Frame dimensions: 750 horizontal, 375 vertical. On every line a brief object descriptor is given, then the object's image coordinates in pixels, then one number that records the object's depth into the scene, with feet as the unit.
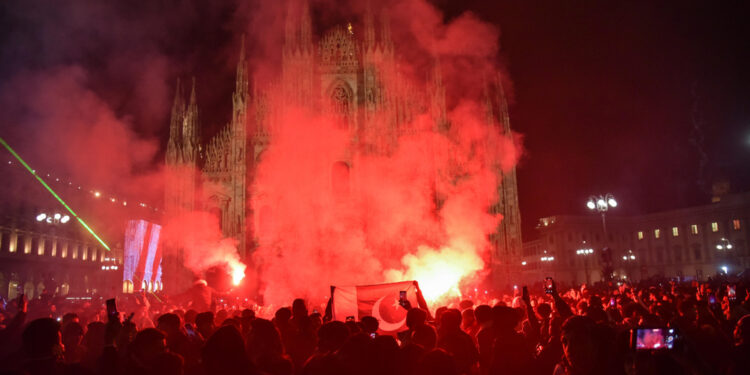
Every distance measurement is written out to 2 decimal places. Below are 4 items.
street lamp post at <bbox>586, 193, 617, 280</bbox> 79.31
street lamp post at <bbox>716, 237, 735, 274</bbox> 174.19
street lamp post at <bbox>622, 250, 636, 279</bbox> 220.43
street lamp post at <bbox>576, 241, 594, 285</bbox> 213.58
